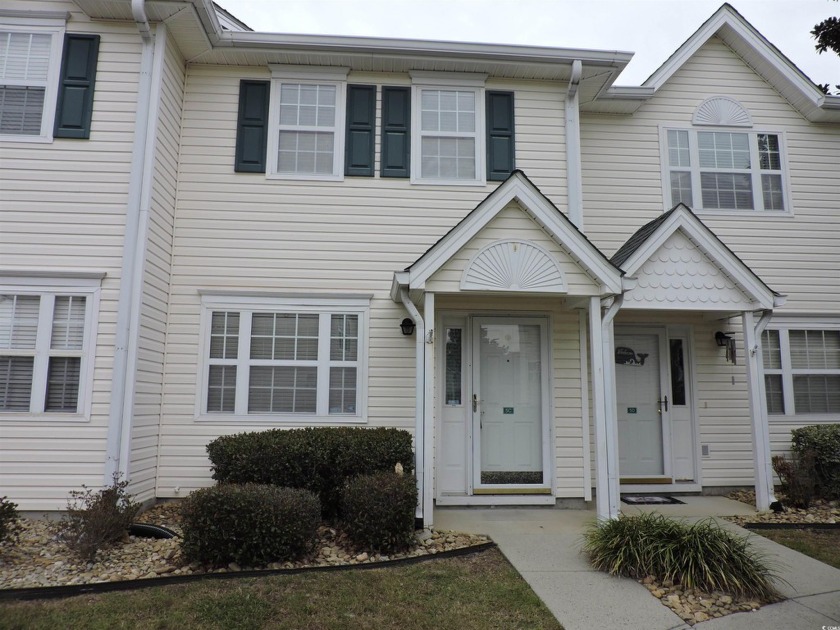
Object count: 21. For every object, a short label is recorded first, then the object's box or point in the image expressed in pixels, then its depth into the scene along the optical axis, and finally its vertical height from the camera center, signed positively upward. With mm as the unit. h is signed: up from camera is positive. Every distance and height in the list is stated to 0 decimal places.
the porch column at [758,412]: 6723 -108
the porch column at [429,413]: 5930 -152
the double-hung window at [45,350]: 6160 +495
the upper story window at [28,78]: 6605 +3757
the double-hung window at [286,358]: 7059 +503
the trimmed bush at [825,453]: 7071 -635
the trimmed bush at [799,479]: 6852 -942
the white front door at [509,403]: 7195 -38
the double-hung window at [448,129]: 7625 +3725
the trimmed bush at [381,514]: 5090 -1067
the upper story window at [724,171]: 8469 +3555
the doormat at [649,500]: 7258 -1299
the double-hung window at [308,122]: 7500 +3722
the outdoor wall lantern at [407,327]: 7180 +925
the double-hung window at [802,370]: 8148 +502
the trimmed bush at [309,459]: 5852 -652
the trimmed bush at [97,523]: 4758 -1133
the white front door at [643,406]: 7895 -57
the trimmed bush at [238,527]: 4660 -1102
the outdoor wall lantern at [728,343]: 7969 +862
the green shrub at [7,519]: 4730 -1086
